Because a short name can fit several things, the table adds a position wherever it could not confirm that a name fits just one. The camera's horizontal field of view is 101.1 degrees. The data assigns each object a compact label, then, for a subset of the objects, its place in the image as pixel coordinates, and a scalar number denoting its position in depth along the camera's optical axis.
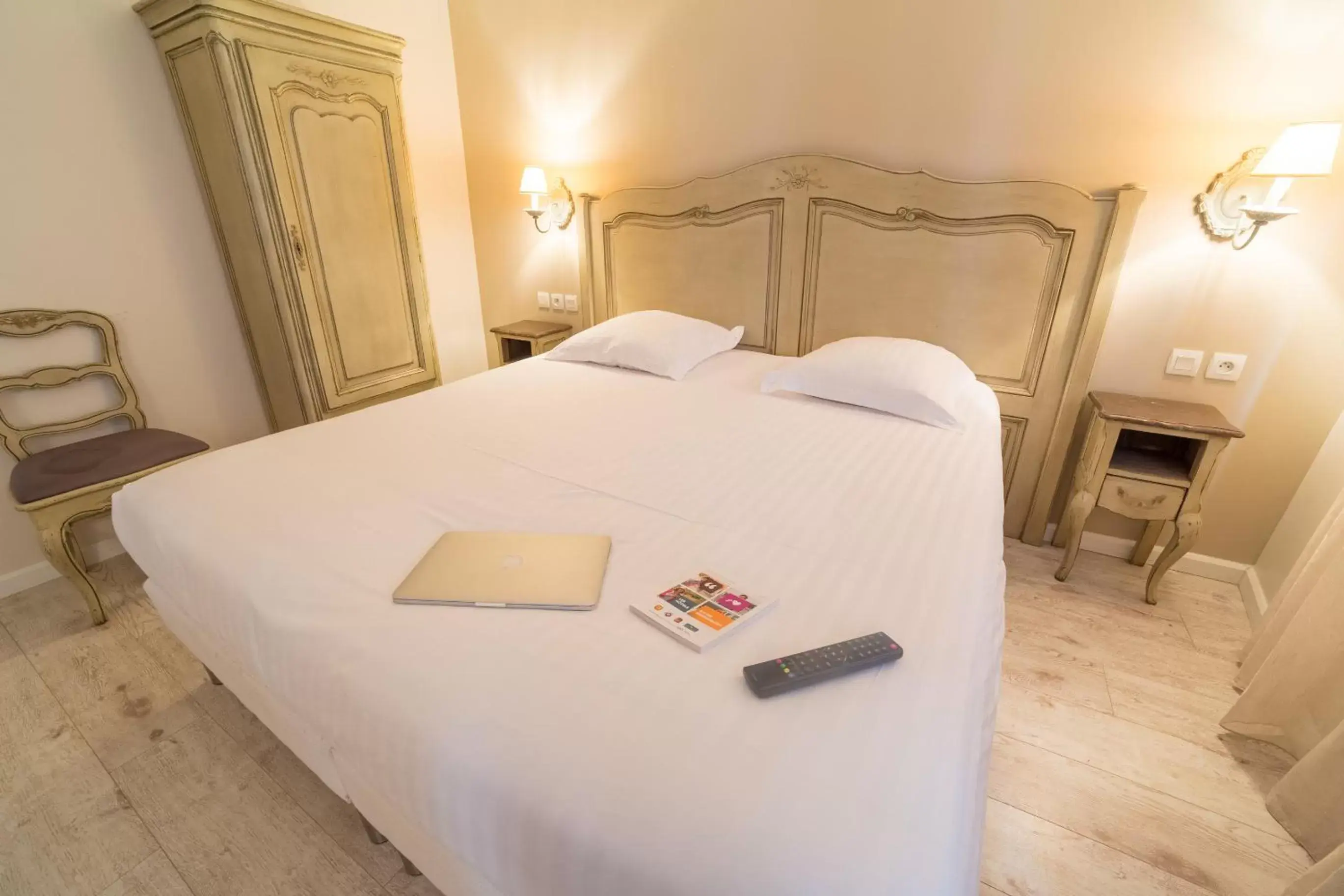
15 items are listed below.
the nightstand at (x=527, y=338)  2.93
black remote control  0.78
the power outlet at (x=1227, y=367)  1.85
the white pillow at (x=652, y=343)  2.24
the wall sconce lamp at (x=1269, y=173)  1.48
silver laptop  0.97
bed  0.66
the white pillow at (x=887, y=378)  1.78
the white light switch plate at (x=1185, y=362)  1.91
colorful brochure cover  0.88
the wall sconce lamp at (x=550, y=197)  2.74
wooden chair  1.76
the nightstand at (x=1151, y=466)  1.79
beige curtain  1.18
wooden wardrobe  2.02
